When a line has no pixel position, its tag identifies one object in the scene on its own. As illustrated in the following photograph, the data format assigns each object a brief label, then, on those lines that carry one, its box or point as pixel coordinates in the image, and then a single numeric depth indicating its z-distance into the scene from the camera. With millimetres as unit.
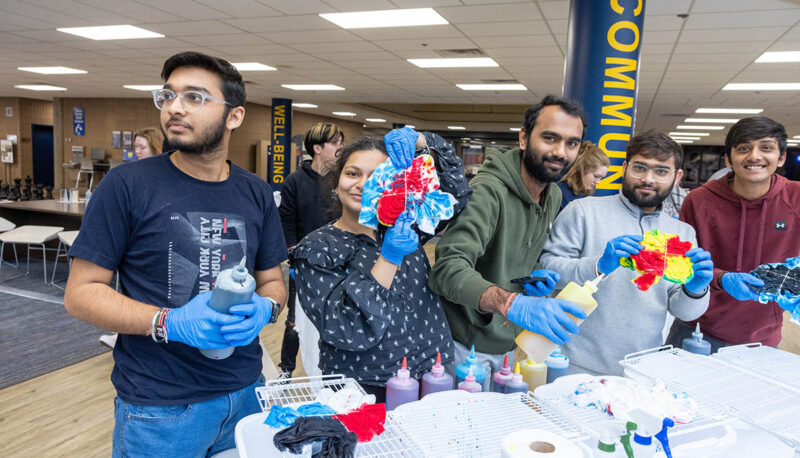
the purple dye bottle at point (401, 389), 1411
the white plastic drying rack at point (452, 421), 1120
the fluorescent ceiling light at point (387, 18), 5429
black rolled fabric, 1015
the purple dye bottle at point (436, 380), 1469
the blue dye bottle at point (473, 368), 1529
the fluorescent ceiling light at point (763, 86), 8412
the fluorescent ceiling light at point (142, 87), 11706
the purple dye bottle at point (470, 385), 1454
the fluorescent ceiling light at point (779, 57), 6353
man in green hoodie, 1721
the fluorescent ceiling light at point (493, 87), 9766
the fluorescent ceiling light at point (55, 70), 10086
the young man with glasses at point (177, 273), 1325
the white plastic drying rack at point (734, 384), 1337
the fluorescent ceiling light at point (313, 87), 10720
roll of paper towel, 979
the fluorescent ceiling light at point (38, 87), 12966
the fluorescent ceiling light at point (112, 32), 6633
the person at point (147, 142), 3982
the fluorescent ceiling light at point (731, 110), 11381
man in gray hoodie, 1900
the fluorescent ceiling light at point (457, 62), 7515
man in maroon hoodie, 2205
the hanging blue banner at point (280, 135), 12590
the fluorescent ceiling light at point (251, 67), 8570
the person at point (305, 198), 3580
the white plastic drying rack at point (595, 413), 1264
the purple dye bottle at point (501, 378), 1533
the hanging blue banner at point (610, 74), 3510
